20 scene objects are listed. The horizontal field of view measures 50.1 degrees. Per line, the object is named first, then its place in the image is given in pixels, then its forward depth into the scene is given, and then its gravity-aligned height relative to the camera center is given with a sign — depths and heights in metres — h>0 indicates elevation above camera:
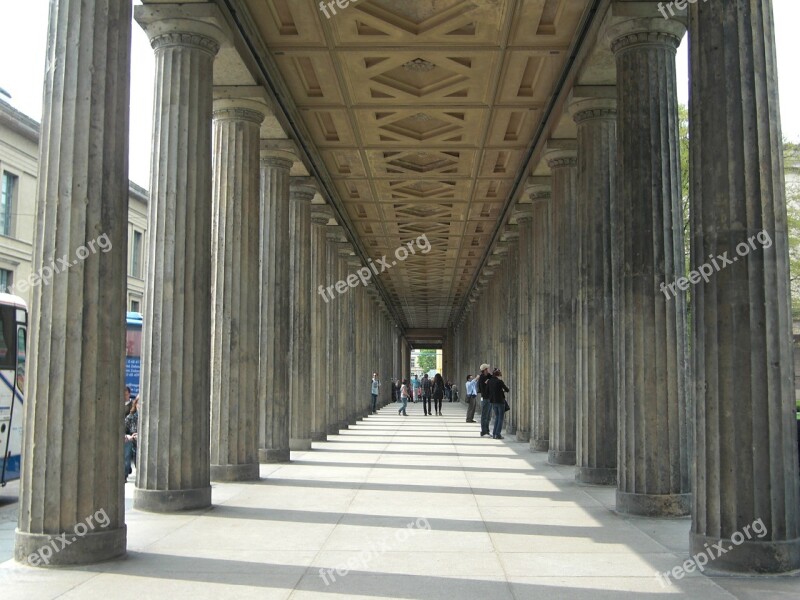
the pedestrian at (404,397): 38.47 -0.52
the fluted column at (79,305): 7.50 +0.72
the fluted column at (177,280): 10.58 +1.32
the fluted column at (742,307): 7.29 +0.68
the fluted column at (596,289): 13.74 +1.59
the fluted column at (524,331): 22.89 +1.50
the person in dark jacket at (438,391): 40.02 -0.26
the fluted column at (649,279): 10.39 +1.31
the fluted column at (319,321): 22.70 +1.77
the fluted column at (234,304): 13.52 +1.29
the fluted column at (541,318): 19.73 +1.59
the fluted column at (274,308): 16.41 +1.52
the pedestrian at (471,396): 31.14 -0.40
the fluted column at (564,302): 16.64 +1.65
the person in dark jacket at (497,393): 22.73 -0.21
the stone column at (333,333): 25.16 +1.58
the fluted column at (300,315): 19.64 +1.63
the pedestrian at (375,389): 40.38 -0.17
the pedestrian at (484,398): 23.12 -0.34
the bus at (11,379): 13.26 +0.11
